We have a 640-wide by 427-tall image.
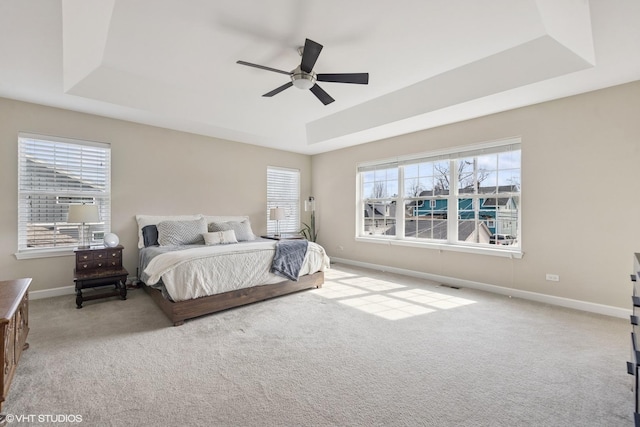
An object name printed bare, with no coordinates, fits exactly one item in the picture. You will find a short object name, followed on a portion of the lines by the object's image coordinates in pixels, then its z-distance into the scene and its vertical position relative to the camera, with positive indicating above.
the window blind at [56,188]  3.81 +0.36
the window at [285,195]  6.43 +0.43
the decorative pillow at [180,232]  4.32 -0.29
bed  3.07 -0.62
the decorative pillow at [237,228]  4.92 -0.24
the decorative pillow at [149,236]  4.40 -0.34
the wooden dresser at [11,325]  1.61 -0.74
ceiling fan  2.59 +1.35
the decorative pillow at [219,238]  4.43 -0.37
